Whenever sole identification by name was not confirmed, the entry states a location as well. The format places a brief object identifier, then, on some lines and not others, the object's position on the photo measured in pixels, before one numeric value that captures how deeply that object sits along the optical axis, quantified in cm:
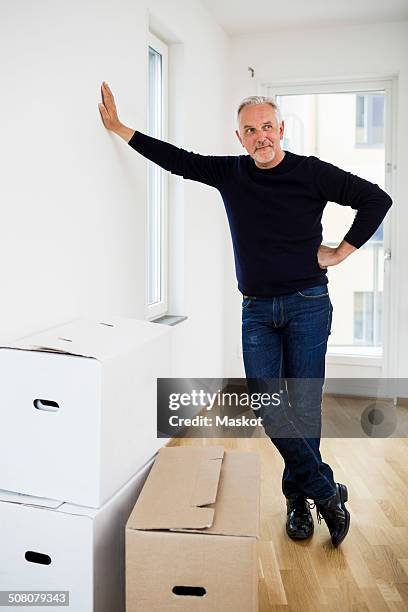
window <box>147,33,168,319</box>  351
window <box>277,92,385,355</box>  471
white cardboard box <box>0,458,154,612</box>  164
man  243
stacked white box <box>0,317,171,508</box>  168
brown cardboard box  167
